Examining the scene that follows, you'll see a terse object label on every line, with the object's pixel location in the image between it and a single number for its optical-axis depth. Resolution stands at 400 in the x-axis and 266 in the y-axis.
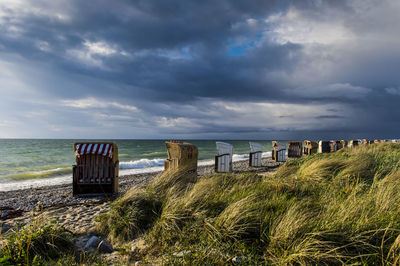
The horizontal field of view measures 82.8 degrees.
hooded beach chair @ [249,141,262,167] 14.84
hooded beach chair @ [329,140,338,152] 21.86
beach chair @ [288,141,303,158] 20.36
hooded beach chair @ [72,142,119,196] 7.47
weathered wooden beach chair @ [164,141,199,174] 8.54
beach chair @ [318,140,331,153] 21.42
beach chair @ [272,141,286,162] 17.94
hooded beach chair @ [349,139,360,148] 23.98
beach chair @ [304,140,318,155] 20.94
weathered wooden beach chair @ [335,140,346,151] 22.46
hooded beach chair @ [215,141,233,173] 11.14
